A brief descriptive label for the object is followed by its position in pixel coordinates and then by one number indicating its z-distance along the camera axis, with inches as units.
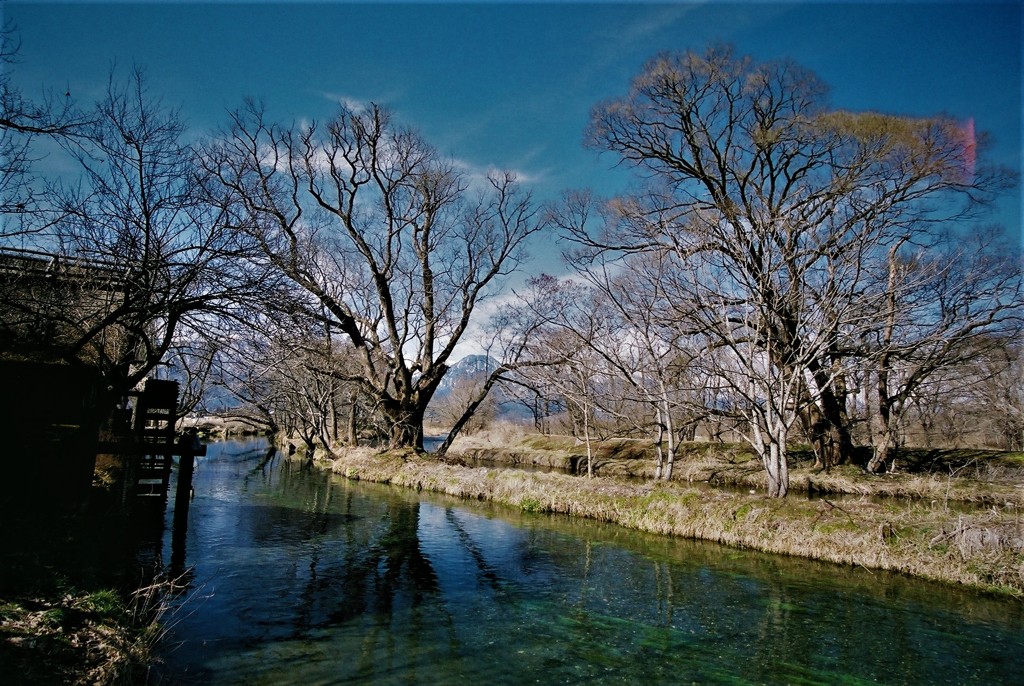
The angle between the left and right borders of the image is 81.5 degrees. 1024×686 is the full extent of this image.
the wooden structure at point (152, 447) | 557.9
